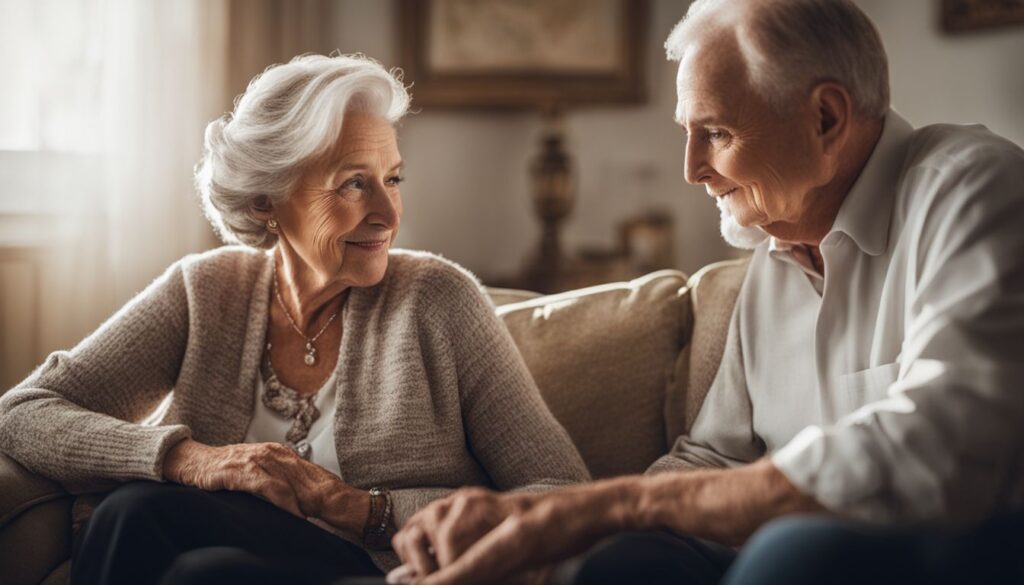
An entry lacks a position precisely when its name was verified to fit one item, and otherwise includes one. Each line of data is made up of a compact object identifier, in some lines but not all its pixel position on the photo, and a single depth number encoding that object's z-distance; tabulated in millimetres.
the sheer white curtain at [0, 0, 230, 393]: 3113
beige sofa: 1782
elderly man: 1066
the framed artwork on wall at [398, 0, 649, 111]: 4445
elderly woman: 1521
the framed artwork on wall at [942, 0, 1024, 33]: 3703
